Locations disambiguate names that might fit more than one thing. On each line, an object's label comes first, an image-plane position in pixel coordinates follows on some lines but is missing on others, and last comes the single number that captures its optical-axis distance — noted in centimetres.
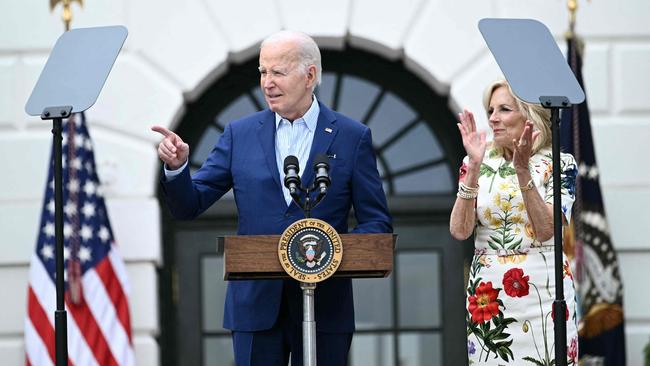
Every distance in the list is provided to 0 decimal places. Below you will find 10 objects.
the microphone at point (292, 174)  948
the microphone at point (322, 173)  953
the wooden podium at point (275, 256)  938
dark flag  1612
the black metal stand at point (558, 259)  992
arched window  1761
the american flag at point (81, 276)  1595
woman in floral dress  1070
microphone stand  959
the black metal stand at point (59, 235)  1009
